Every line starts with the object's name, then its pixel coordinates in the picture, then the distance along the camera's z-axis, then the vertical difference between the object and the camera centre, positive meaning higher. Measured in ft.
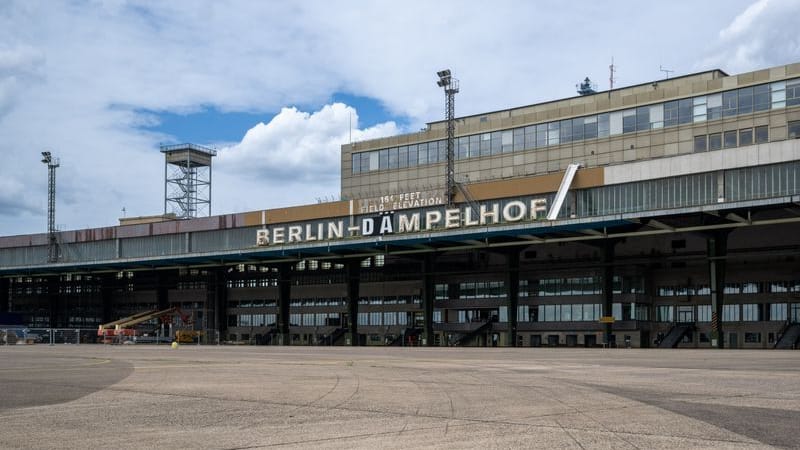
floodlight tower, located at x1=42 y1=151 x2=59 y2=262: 406.41 +24.52
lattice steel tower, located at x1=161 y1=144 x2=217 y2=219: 499.51 +62.41
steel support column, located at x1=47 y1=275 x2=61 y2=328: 456.45 -16.92
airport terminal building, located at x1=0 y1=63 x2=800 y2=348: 245.65 +11.04
